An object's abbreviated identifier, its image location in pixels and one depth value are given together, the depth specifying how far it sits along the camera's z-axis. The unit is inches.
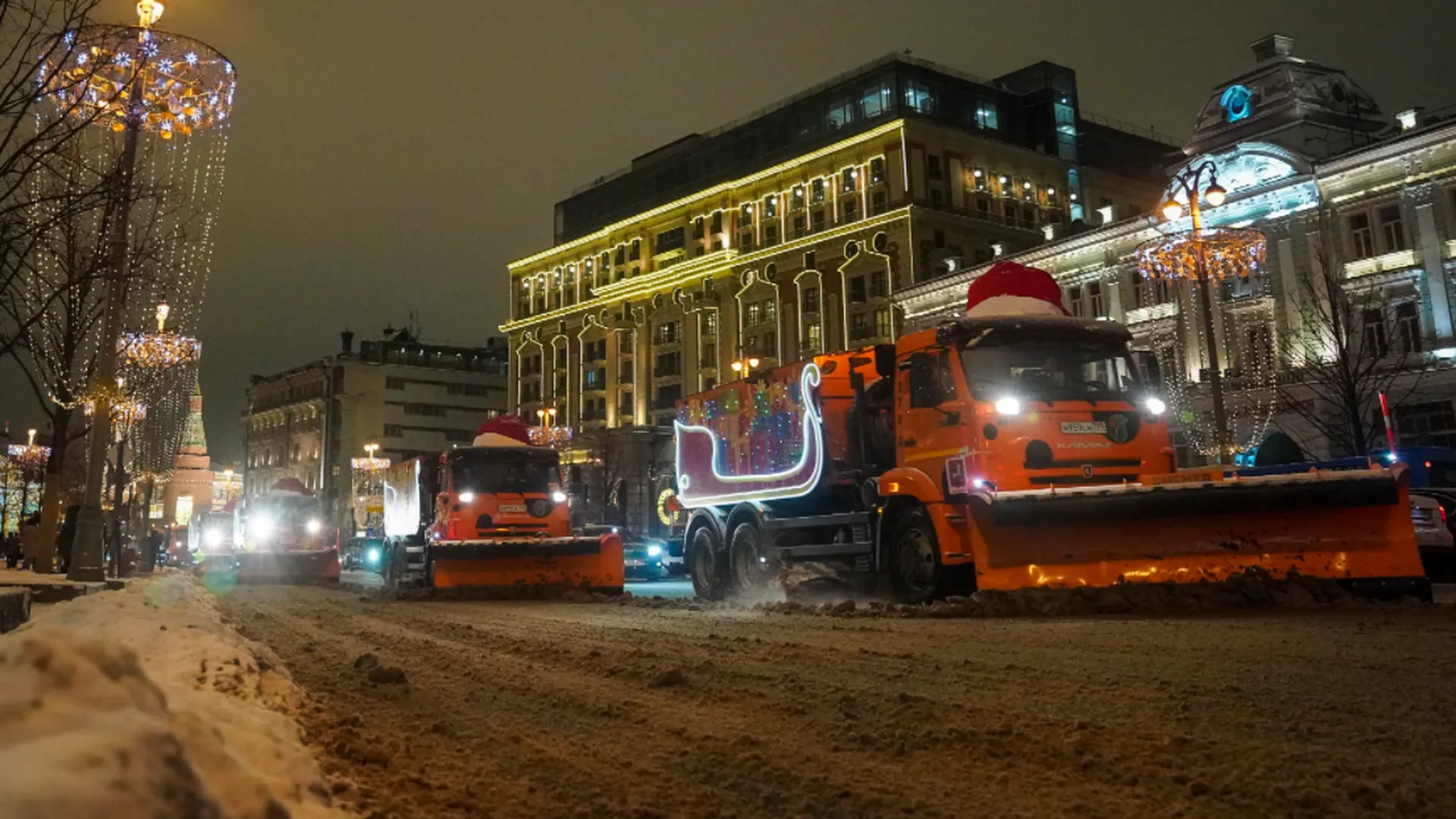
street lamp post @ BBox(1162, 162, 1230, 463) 762.2
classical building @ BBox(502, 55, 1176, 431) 2255.2
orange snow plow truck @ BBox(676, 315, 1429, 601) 364.2
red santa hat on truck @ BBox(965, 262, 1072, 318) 453.1
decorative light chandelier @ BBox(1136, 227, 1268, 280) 810.8
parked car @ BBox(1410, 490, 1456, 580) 601.0
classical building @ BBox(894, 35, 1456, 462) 1258.6
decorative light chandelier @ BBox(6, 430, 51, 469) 1654.9
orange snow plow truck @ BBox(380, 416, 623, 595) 647.8
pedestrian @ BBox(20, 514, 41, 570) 953.1
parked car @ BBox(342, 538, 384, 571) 1266.0
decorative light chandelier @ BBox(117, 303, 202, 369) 921.5
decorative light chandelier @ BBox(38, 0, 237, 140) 437.4
